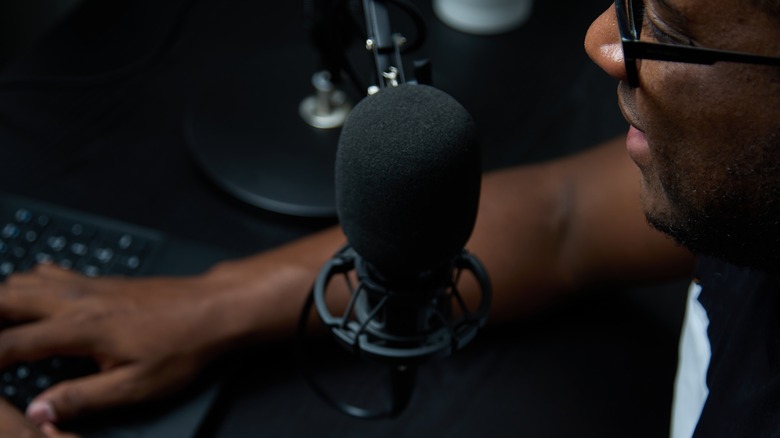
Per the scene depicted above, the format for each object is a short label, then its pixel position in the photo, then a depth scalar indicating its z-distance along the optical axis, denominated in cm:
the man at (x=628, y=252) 51
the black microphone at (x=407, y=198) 45
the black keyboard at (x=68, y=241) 86
